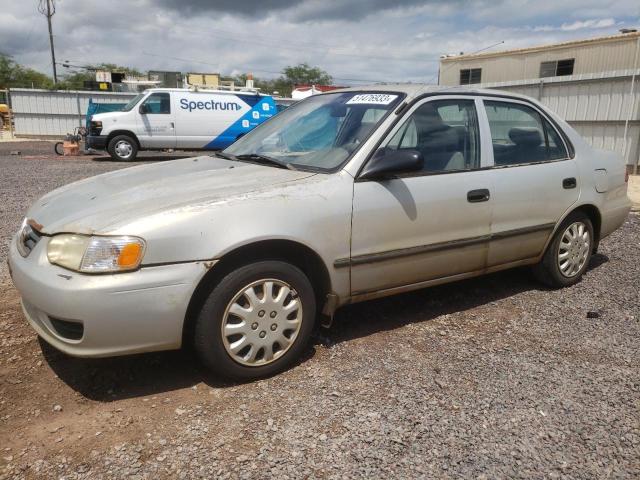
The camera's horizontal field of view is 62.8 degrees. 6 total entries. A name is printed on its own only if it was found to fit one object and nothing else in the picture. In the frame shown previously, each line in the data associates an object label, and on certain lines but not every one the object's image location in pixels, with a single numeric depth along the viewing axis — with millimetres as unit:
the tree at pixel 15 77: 56344
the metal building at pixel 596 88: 12297
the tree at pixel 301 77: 73438
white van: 14891
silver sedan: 2525
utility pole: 41031
